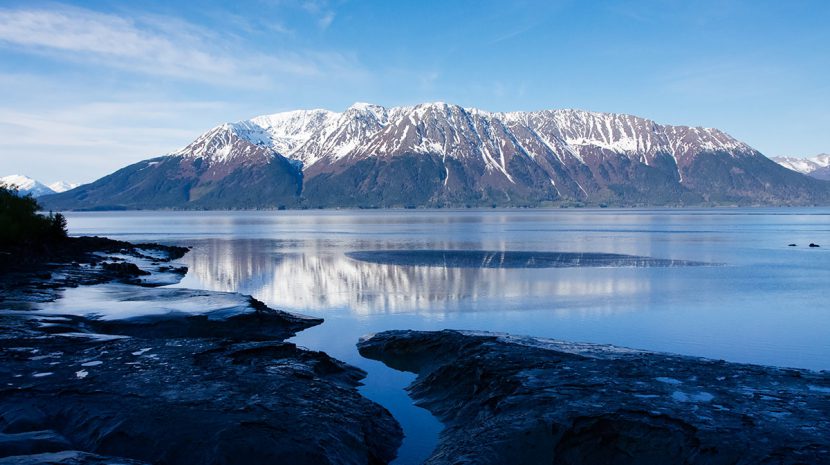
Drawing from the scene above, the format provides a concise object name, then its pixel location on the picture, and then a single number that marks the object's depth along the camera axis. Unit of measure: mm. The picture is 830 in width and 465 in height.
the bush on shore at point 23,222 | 51312
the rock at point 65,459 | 11375
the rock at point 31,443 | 12347
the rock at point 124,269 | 45012
